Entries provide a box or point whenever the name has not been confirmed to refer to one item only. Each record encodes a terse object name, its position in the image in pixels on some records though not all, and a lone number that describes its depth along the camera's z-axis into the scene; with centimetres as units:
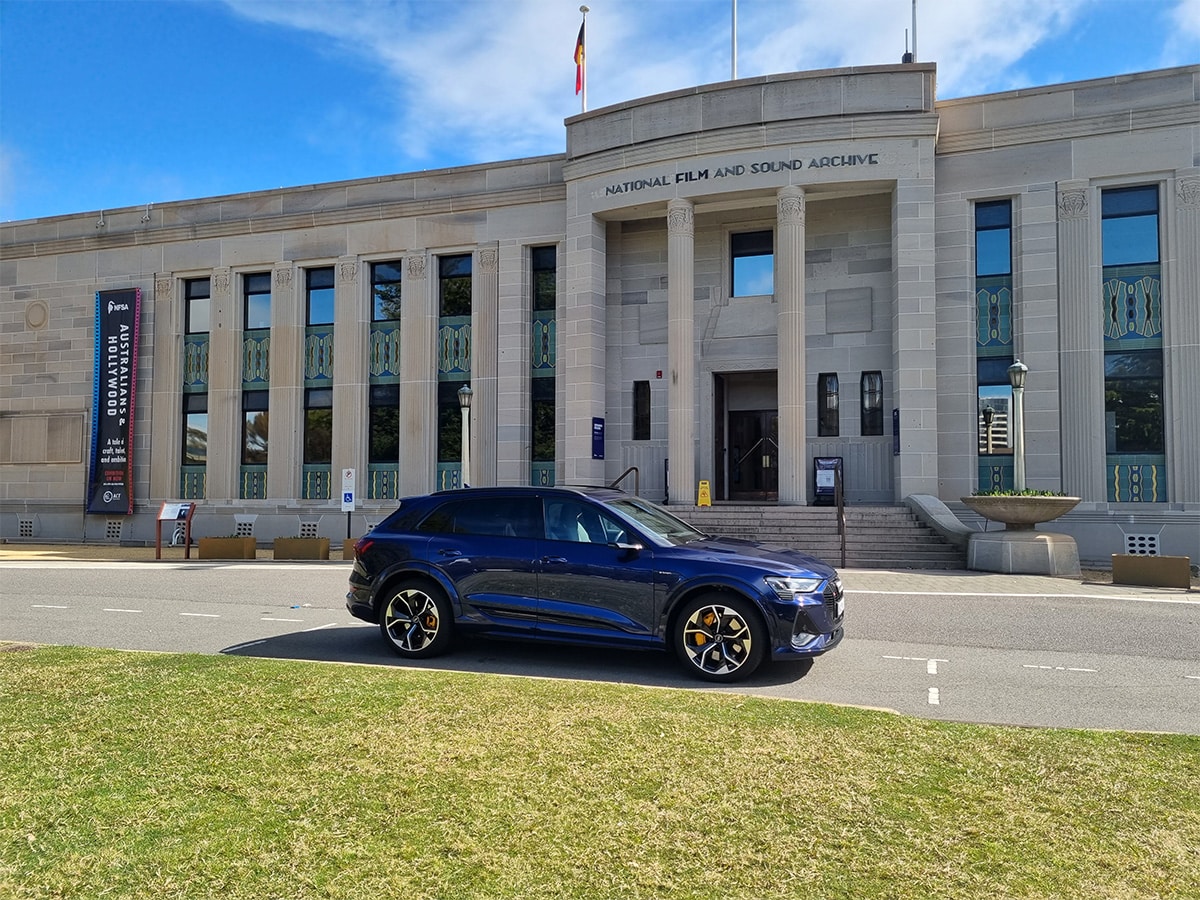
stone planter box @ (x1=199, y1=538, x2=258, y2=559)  2086
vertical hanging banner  2764
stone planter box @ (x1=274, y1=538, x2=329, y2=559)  2059
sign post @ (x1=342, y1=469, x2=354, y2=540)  2189
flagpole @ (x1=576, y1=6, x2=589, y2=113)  2422
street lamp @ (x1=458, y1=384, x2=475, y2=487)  2086
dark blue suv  714
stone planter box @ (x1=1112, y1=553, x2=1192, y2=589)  1442
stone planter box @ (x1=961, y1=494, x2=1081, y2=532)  1570
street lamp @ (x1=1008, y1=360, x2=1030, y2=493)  1639
